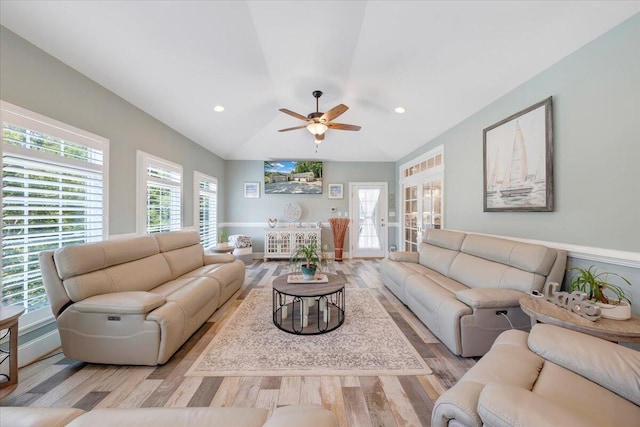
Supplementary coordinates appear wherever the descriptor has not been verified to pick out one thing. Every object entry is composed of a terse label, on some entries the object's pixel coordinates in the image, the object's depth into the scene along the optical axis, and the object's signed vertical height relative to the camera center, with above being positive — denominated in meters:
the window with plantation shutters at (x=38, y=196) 1.88 +0.17
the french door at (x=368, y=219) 6.42 -0.13
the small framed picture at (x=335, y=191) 6.41 +0.63
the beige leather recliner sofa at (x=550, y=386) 0.90 -0.81
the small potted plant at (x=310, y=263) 2.94 -0.61
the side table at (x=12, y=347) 1.54 -0.88
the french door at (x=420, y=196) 4.37 +0.38
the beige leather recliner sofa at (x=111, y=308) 1.97 -0.82
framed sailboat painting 2.31 +0.58
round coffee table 2.57 -1.19
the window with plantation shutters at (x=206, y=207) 4.78 +0.15
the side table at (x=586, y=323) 1.43 -0.70
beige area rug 1.99 -1.29
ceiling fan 3.27 +1.35
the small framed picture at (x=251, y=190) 6.35 +0.65
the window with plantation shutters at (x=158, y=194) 3.24 +0.30
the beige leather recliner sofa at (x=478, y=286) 2.11 -0.78
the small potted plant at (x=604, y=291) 1.56 -0.59
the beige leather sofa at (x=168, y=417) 0.88 -0.80
